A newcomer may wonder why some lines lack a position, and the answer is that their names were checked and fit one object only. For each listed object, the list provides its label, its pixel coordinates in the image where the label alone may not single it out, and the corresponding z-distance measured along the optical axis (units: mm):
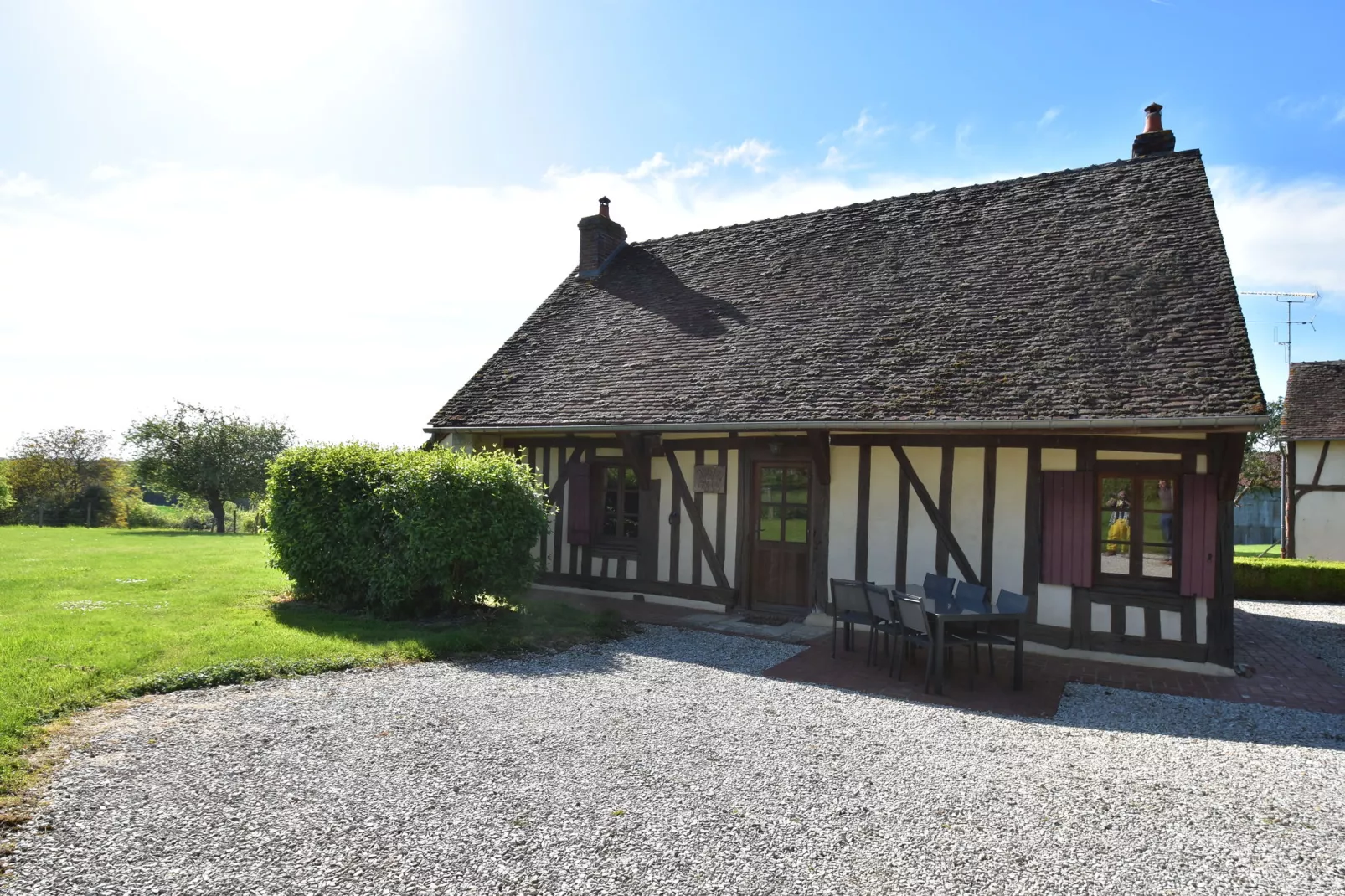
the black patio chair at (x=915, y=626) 6469
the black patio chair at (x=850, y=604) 7227
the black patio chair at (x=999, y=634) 6574
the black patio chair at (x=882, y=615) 6922
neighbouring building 17172
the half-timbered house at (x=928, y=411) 7395
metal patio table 6418
